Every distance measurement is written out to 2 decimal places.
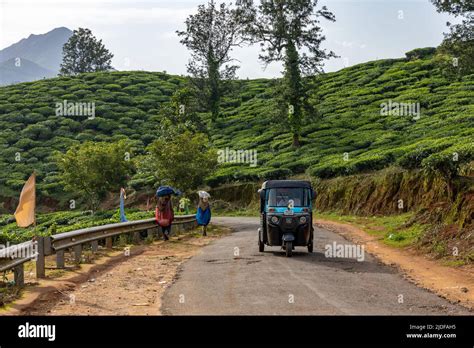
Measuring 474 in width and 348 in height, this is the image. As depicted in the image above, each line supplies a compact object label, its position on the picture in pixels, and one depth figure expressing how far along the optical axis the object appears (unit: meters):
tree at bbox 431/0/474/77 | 27.84
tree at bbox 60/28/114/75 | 133.25
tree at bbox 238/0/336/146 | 51.06
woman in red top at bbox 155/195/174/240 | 22.53
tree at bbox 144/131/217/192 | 34.41
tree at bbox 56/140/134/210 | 42.69
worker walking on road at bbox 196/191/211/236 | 24.58
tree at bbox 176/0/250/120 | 73.19
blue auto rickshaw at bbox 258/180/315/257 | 17.48
